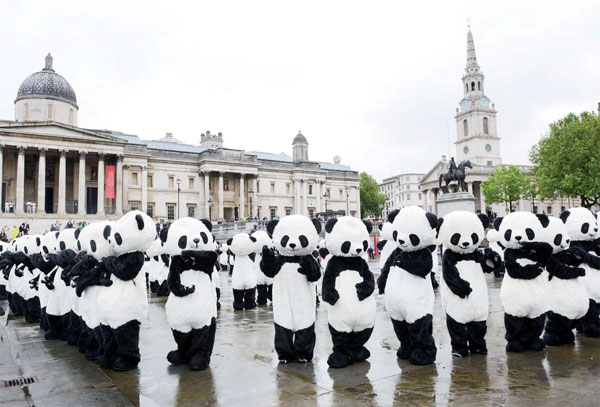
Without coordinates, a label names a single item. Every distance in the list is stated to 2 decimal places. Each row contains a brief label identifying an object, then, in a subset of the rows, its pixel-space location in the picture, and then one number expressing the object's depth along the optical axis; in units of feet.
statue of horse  93.20
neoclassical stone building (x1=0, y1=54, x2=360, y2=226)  150.10
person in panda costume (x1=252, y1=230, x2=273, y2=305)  41.37
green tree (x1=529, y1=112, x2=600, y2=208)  133.49
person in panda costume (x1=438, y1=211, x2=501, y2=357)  21.72
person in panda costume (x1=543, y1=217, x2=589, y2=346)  23.15
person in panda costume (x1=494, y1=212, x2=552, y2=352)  22.30
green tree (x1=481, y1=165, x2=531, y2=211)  209.26
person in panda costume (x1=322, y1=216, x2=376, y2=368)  21.01
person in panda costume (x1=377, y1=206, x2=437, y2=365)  20.76
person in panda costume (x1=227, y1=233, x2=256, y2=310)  40.29
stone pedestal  85.46
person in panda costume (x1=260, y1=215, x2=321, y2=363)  21.85
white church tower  274.57
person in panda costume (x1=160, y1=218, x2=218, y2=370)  21.40
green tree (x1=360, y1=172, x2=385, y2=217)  300.40
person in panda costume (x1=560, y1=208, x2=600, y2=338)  25.54
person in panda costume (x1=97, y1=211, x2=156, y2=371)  21.43
